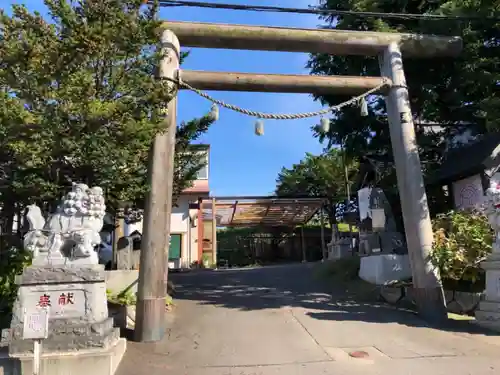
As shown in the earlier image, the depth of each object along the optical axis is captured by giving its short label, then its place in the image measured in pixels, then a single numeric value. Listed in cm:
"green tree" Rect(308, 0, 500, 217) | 946
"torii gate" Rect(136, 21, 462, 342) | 743
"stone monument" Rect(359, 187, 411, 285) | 1115
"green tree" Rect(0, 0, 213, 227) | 562
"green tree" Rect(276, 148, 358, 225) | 2408
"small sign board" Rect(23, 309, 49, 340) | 423
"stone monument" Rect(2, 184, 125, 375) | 505
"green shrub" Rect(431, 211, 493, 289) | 826
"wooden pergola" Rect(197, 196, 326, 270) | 2084
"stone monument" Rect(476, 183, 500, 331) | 737
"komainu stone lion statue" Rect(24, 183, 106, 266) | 550
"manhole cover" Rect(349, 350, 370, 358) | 587
